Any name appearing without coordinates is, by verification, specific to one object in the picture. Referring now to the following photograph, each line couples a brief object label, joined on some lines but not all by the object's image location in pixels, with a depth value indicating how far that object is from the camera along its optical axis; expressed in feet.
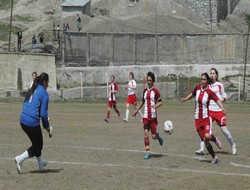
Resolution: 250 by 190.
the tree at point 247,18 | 304.38
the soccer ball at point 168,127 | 62.40
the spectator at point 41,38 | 213.89
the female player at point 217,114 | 64.03
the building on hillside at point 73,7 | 289.33
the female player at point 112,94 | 106.32
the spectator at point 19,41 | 207.02
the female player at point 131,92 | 108.27
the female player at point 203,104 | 59.11
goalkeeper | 50.67
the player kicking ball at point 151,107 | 61.70
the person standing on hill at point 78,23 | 250.21
